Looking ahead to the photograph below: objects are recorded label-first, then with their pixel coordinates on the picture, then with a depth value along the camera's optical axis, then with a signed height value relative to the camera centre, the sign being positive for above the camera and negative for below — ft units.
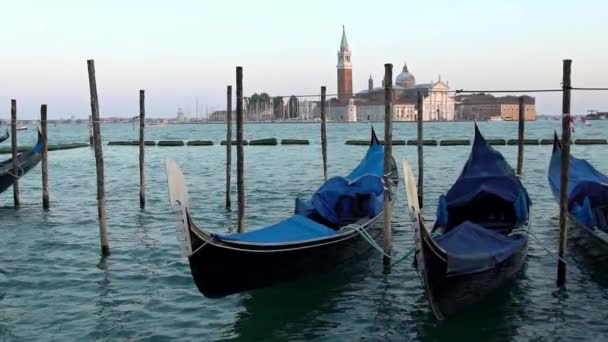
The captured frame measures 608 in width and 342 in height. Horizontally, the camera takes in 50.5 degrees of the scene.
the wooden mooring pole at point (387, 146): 20.56 -0.72
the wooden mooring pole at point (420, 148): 32.52 -1.26
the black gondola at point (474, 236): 15.08 -3.24
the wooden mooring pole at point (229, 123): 32.12 +0.07
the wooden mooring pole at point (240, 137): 23.73 -0.49
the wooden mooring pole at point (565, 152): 18.39 -0.82
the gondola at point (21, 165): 35.81 -2.28
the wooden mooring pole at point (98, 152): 22.65 -0.99
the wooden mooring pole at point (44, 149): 32.99 -1.26
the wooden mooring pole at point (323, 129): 34.99 -0.27
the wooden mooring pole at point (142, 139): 33.45 -0.75
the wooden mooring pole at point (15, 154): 35.40 -1.60
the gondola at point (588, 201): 21.33 -2.92
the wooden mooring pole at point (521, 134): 37.37 -0.59
